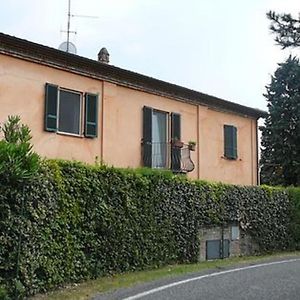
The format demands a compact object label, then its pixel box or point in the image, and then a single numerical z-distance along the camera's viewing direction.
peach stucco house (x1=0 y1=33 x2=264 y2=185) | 15.64
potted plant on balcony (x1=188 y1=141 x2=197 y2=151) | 20.53
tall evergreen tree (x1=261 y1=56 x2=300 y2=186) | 32.09
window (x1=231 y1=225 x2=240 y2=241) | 18.16
